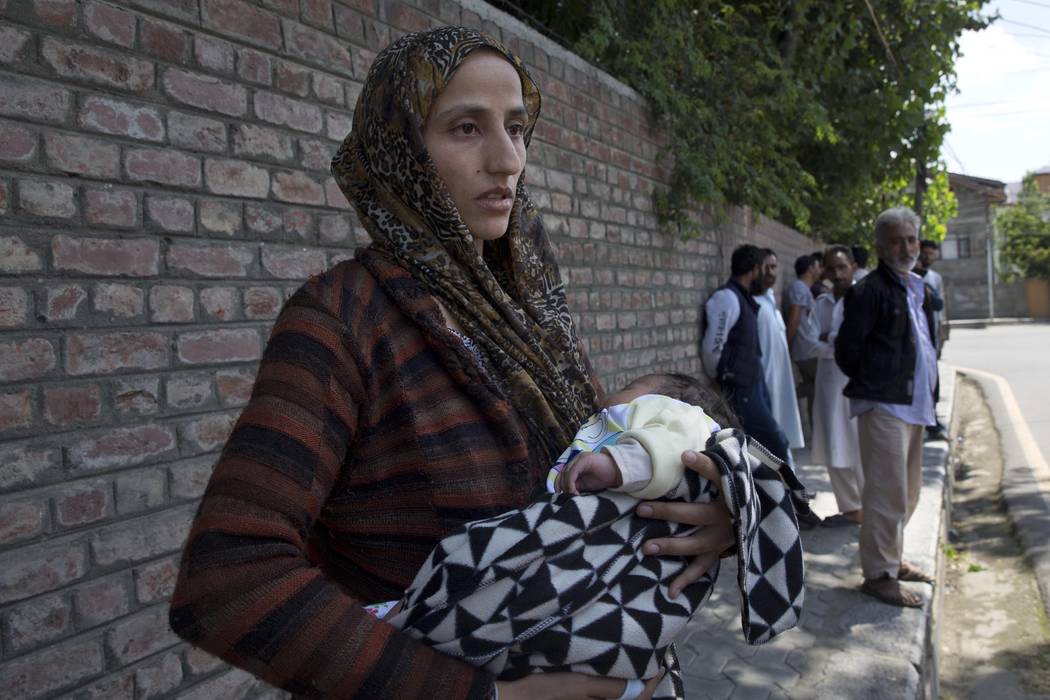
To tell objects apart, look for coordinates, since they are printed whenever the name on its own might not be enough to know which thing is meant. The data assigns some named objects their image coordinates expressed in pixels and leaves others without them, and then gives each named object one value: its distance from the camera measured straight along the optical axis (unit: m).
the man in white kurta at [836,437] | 5.59
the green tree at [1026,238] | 40.66
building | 41.59
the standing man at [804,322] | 7.28
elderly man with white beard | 4.20
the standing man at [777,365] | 6.03
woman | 0.97
